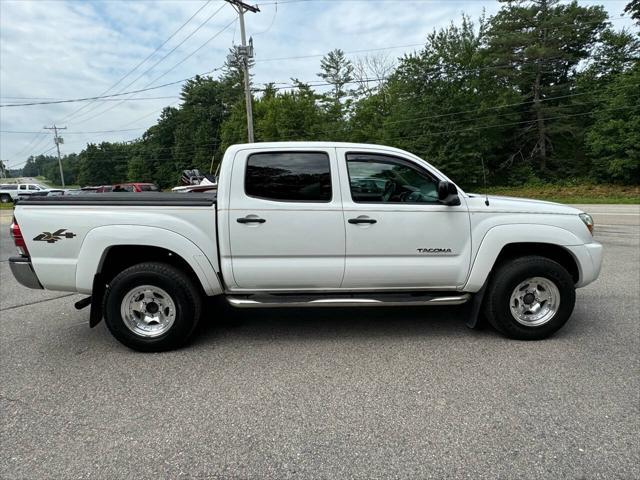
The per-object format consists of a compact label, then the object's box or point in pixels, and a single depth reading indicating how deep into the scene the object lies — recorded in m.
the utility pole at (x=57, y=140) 71.75
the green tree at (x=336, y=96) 40.50
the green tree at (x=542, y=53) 31.89
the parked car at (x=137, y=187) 20.84
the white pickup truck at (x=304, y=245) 3.69
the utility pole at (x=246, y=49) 22.89
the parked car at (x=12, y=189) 39.08
